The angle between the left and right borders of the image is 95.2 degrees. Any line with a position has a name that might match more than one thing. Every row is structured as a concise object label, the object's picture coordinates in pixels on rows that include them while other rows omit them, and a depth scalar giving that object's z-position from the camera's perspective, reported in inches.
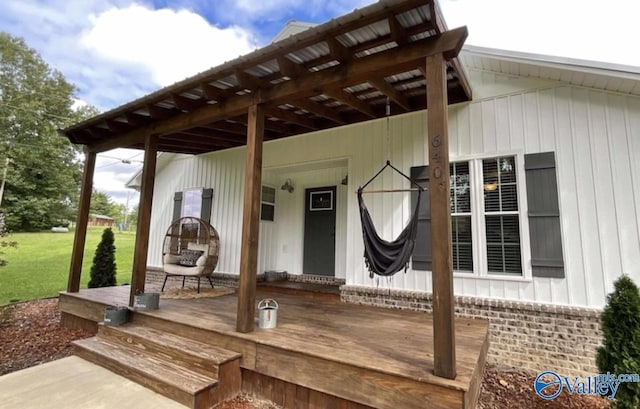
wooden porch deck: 76.8
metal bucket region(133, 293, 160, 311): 143.5
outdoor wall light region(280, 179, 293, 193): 245.3
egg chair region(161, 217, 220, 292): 196.2
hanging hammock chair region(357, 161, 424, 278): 138.9
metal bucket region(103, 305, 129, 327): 137.6
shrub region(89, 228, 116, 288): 247.3
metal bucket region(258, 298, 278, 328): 117.2
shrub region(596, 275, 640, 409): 84.9
